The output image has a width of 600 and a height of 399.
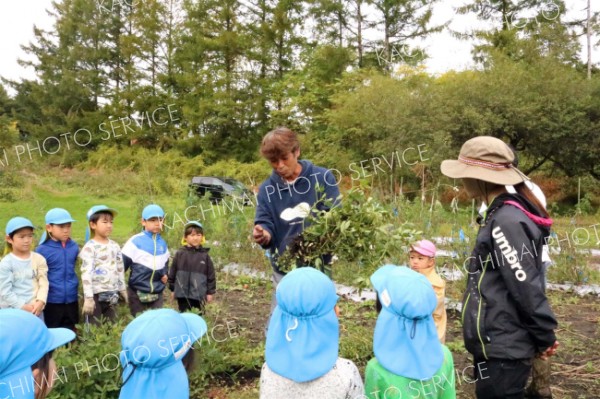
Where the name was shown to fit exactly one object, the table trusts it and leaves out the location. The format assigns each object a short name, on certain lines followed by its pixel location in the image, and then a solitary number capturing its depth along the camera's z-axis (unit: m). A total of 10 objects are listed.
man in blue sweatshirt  2.74
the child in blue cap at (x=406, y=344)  1.94
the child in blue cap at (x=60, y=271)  3.91
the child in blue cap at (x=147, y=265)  4.25
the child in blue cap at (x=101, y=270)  3.92
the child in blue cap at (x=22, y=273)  3.61
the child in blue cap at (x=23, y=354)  1.41
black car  7.92
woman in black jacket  1.90
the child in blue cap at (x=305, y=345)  1.76
